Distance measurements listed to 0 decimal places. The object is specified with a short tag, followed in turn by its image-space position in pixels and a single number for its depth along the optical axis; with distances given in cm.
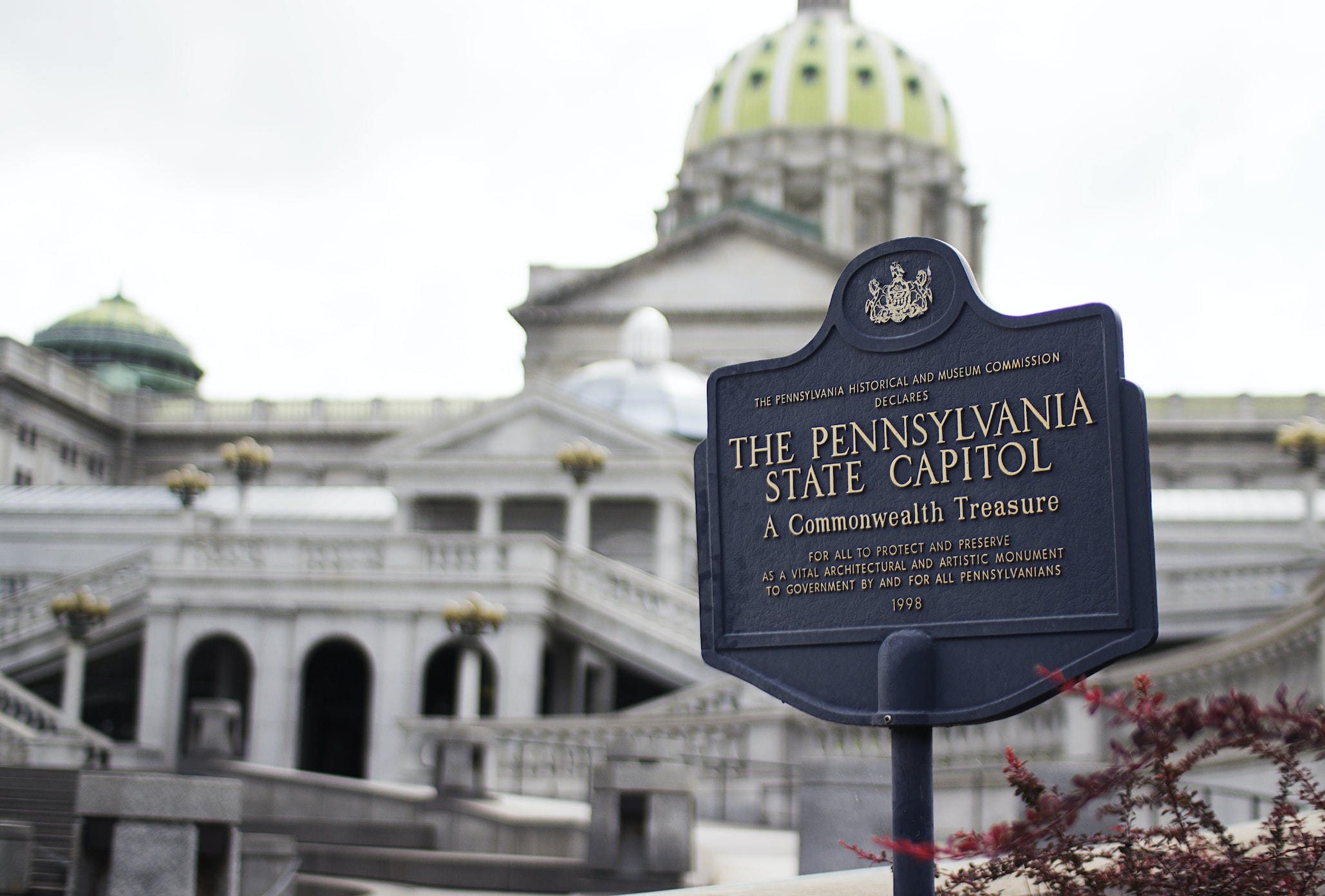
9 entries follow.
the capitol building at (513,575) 2411
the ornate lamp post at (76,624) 3366
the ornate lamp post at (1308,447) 3806
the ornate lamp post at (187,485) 3953
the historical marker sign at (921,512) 677
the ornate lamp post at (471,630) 2959
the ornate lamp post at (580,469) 3819
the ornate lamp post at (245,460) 3950
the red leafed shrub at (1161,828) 589
